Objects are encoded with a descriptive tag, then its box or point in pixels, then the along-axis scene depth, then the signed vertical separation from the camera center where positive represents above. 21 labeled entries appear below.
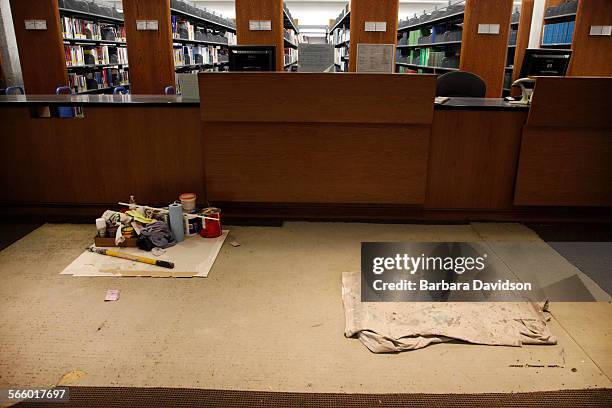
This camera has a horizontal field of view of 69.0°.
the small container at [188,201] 2.96 -0.87
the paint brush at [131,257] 2.50 -1.06
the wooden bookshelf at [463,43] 5.48 +0.32
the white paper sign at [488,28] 5.49 +0.44
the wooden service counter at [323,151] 2.95 -0.57
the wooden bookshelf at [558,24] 6.00 +0.54
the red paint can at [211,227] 2.92 -1.01
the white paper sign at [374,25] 5.69 +0.49
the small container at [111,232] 2.76 -0.98
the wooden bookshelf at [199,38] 6.77 +0.50
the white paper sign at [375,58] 3.37 +0.06
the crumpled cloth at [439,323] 1.86 -1.09
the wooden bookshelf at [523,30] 6.86 +0.52
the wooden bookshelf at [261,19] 5.68 +0.55
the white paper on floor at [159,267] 2.45 -1.08
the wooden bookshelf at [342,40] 9.14 +0.55
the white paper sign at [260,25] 5.73 +0.50
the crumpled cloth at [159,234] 2.73 -0.99
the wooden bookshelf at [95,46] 5.81 +0.27
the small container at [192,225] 2.93 -1.01
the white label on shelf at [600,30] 5.68 +0.43
